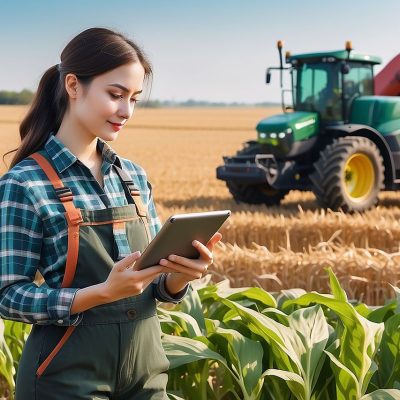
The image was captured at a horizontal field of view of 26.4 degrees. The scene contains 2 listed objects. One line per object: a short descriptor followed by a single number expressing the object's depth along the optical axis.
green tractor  11.32
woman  2.21
